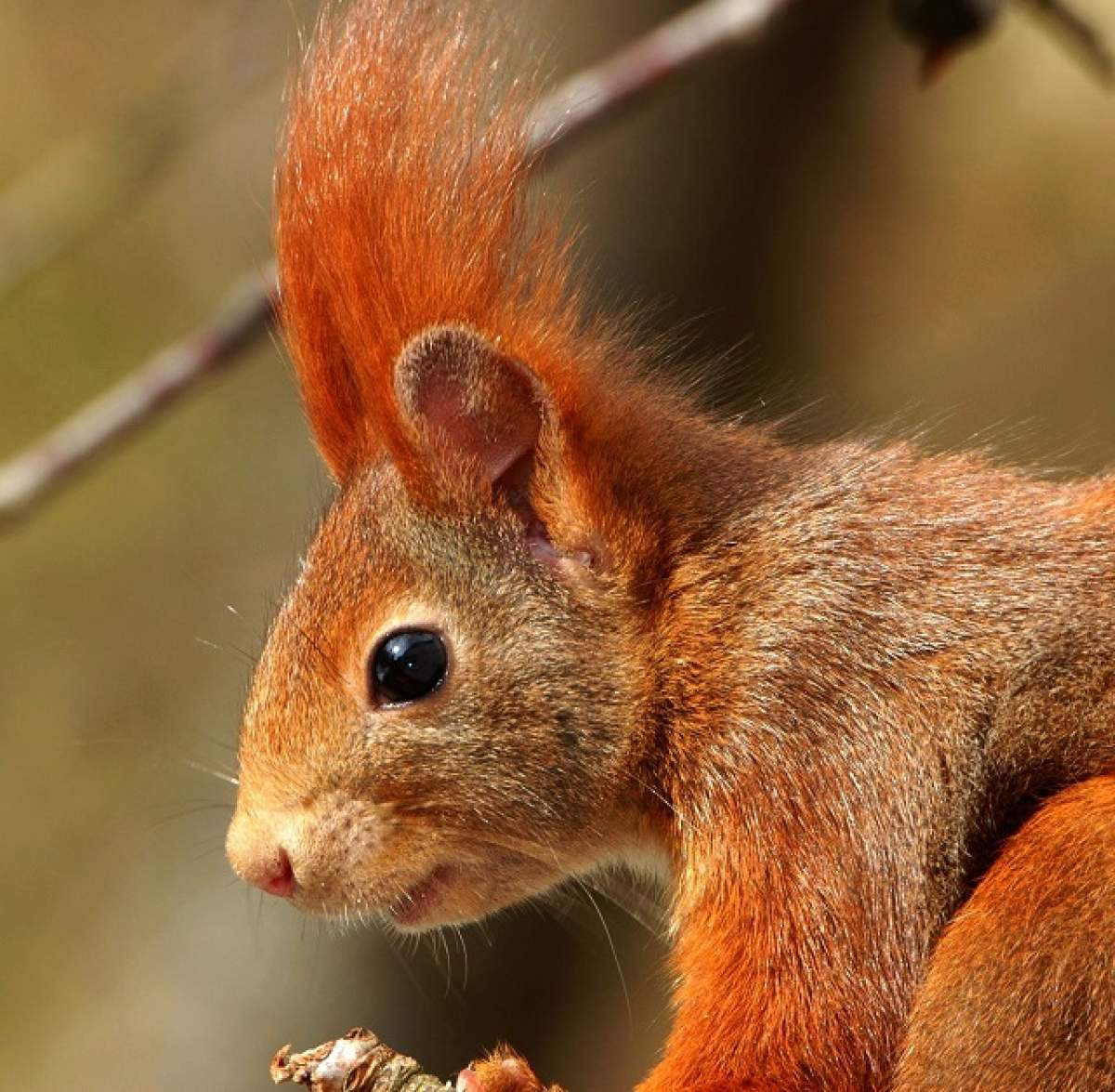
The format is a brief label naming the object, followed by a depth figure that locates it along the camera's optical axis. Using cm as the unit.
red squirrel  464
